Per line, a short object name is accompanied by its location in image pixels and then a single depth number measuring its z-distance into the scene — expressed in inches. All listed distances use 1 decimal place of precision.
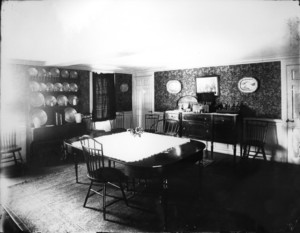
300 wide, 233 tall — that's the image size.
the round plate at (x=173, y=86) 296.4
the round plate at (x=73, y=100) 267.7
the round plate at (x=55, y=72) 252.7
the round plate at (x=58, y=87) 253.9
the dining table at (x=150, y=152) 107.0
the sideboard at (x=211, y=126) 225.5
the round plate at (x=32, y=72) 235.1
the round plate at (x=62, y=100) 258.2
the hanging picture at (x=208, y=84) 260.7
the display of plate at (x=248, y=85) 234.6
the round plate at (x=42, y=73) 241.3
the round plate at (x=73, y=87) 268.5
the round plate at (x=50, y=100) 248.4
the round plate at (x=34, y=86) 234.5
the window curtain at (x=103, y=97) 288.8
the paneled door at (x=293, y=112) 211.8
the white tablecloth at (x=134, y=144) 126.4
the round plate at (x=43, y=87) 241.9
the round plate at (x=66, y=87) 262.6
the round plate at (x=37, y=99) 237.2
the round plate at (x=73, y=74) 268.5
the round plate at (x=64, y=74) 260.8
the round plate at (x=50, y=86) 248.6
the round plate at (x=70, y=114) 264.5
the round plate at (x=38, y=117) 235.9
